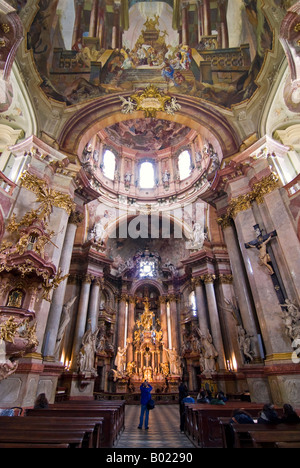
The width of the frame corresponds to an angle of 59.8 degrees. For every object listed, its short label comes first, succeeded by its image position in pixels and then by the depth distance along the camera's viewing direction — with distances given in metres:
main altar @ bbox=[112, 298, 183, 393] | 18.06
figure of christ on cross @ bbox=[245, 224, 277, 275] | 9.17
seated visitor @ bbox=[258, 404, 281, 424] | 3.74
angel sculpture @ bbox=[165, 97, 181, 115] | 14.41
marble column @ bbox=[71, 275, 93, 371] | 13.58
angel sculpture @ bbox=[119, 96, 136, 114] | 14.39
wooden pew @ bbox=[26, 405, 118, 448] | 4.76
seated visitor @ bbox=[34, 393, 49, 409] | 5.84
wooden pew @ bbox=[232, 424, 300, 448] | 3.24
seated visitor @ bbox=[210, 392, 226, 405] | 6.65
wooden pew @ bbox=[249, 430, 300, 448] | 2.66
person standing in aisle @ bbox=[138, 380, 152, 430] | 6.74
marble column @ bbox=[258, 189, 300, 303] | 8.40
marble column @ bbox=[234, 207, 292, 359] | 8.09
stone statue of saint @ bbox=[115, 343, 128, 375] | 18.43
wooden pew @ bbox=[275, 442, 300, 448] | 2.35
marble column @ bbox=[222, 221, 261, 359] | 9.50
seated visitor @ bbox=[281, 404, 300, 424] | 3.86
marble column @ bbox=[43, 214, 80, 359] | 9.04
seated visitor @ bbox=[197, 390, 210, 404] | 7.36
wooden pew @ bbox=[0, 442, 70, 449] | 2.27
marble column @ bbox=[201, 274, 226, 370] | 14.14
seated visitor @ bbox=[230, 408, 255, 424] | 3.76
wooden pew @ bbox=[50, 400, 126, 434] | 6.07
